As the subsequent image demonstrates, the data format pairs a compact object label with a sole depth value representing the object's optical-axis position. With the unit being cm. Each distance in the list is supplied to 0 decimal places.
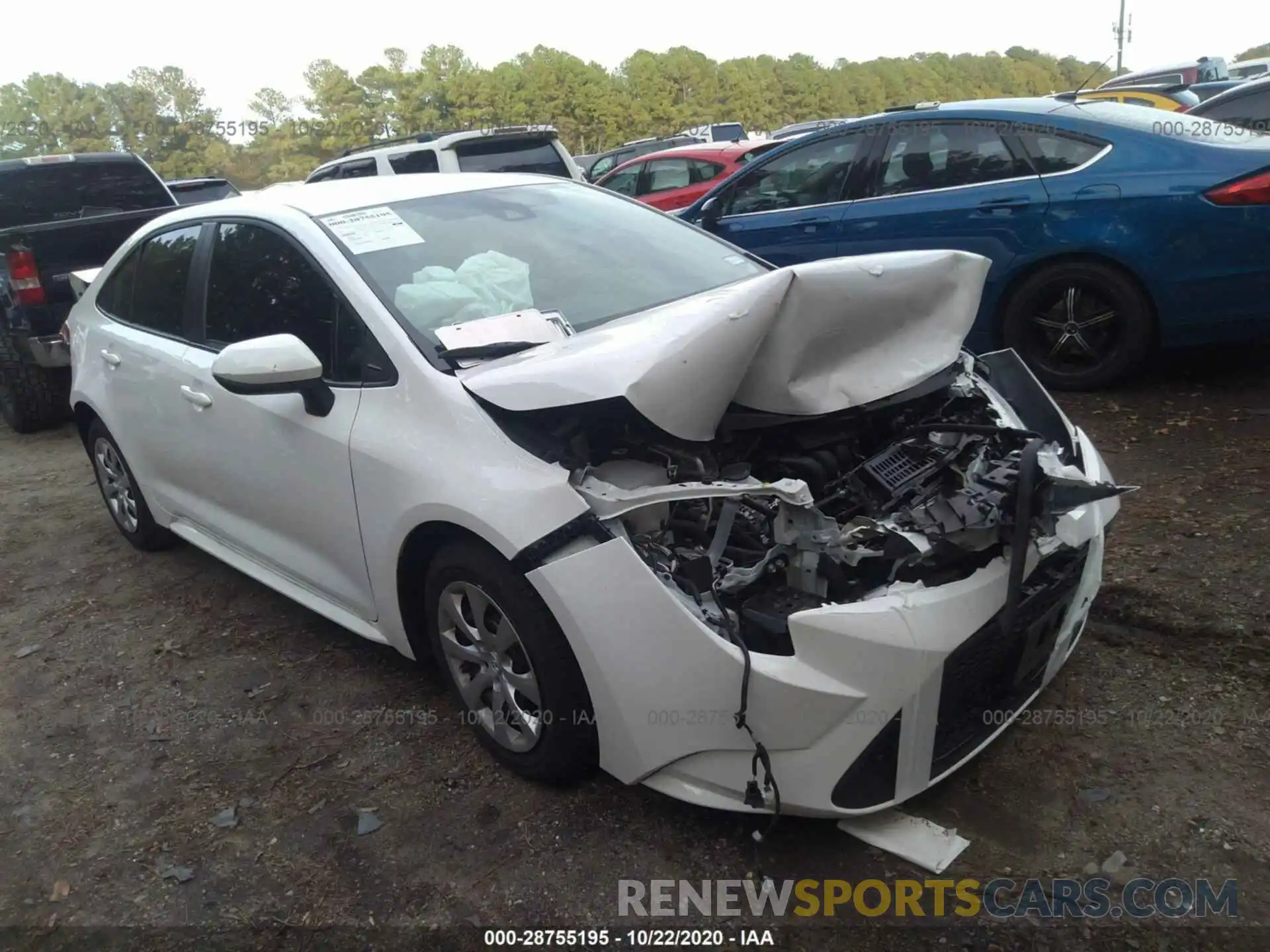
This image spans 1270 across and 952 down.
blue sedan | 448
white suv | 908
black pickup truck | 649
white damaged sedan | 211
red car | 1073
